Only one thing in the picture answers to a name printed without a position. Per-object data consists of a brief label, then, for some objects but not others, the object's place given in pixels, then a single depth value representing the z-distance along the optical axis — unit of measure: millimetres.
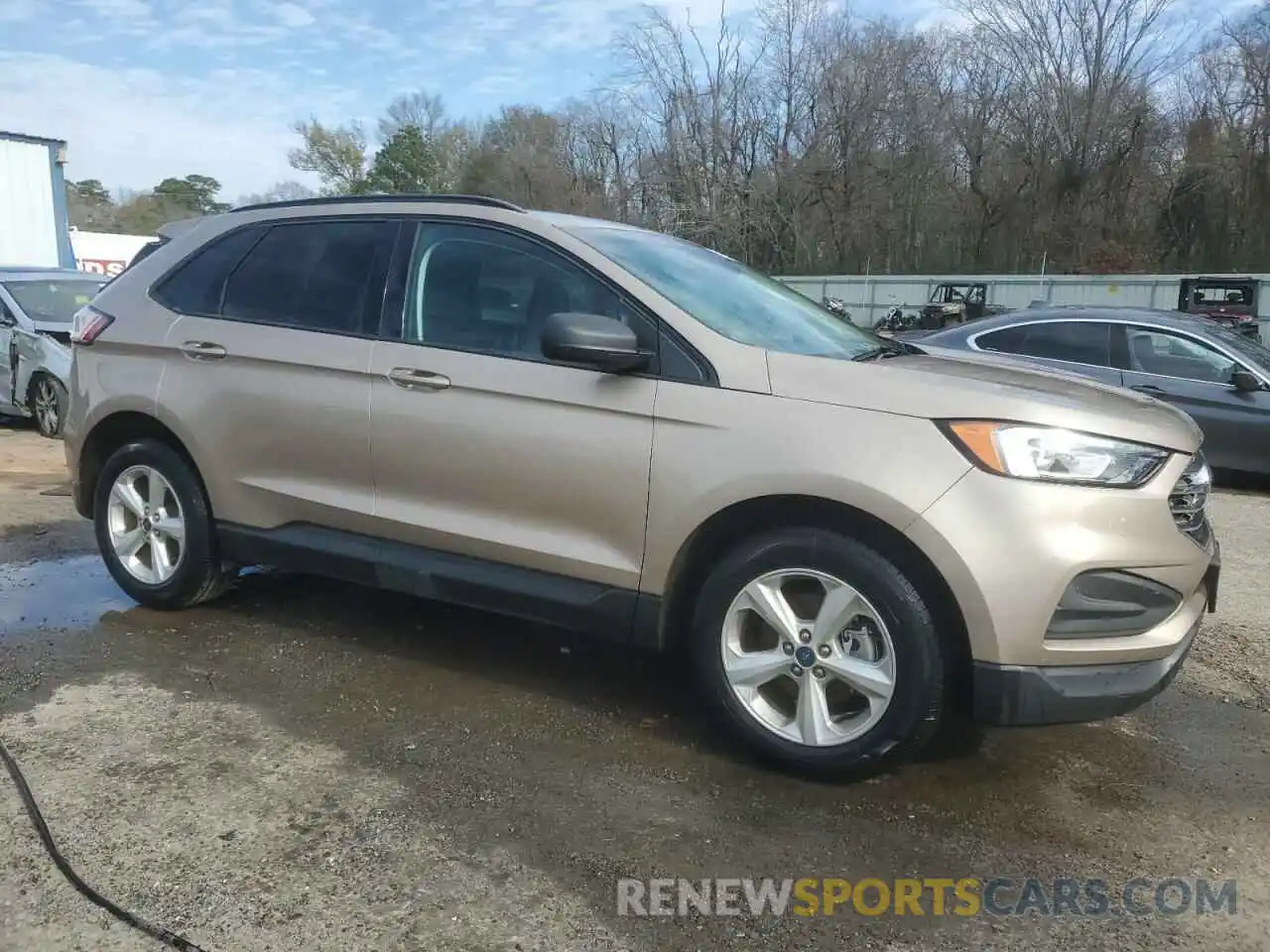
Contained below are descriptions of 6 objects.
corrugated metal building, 21125
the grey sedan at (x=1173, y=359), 7977
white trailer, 30000
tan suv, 2861
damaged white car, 9969
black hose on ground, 2363
